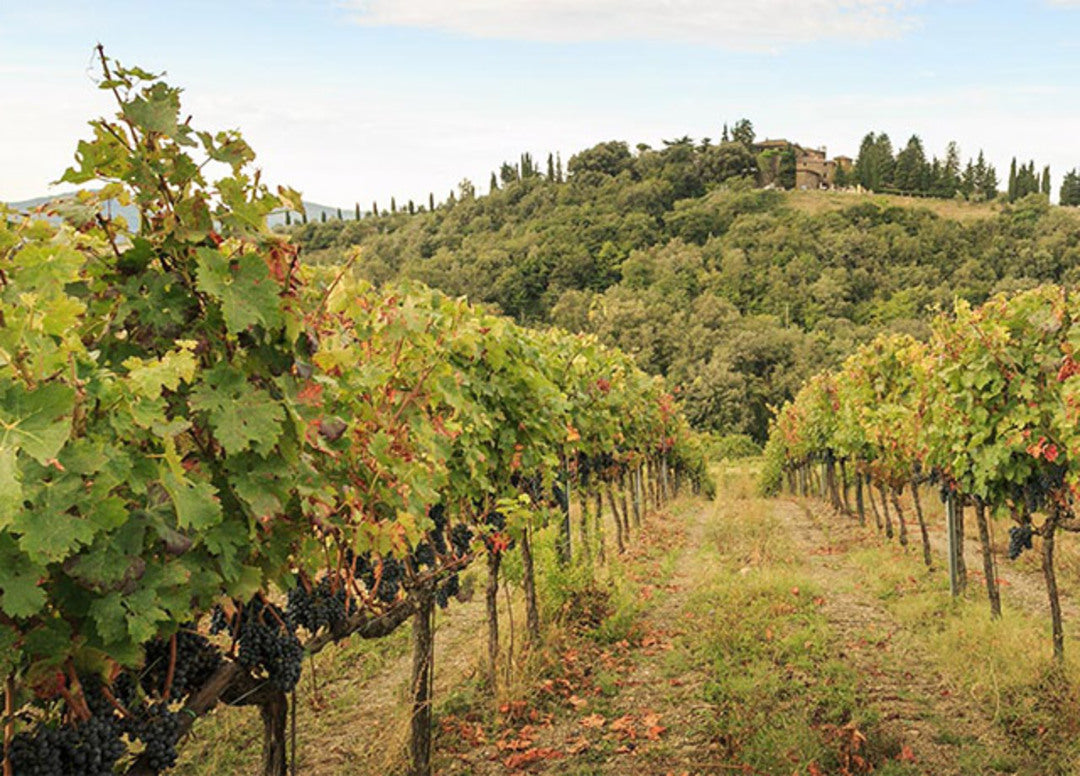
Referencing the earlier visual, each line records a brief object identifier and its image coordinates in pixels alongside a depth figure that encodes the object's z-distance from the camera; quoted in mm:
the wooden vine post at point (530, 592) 8898
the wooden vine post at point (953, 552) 11133
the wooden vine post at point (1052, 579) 7746
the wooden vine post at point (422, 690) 5891
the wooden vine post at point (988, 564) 9562
